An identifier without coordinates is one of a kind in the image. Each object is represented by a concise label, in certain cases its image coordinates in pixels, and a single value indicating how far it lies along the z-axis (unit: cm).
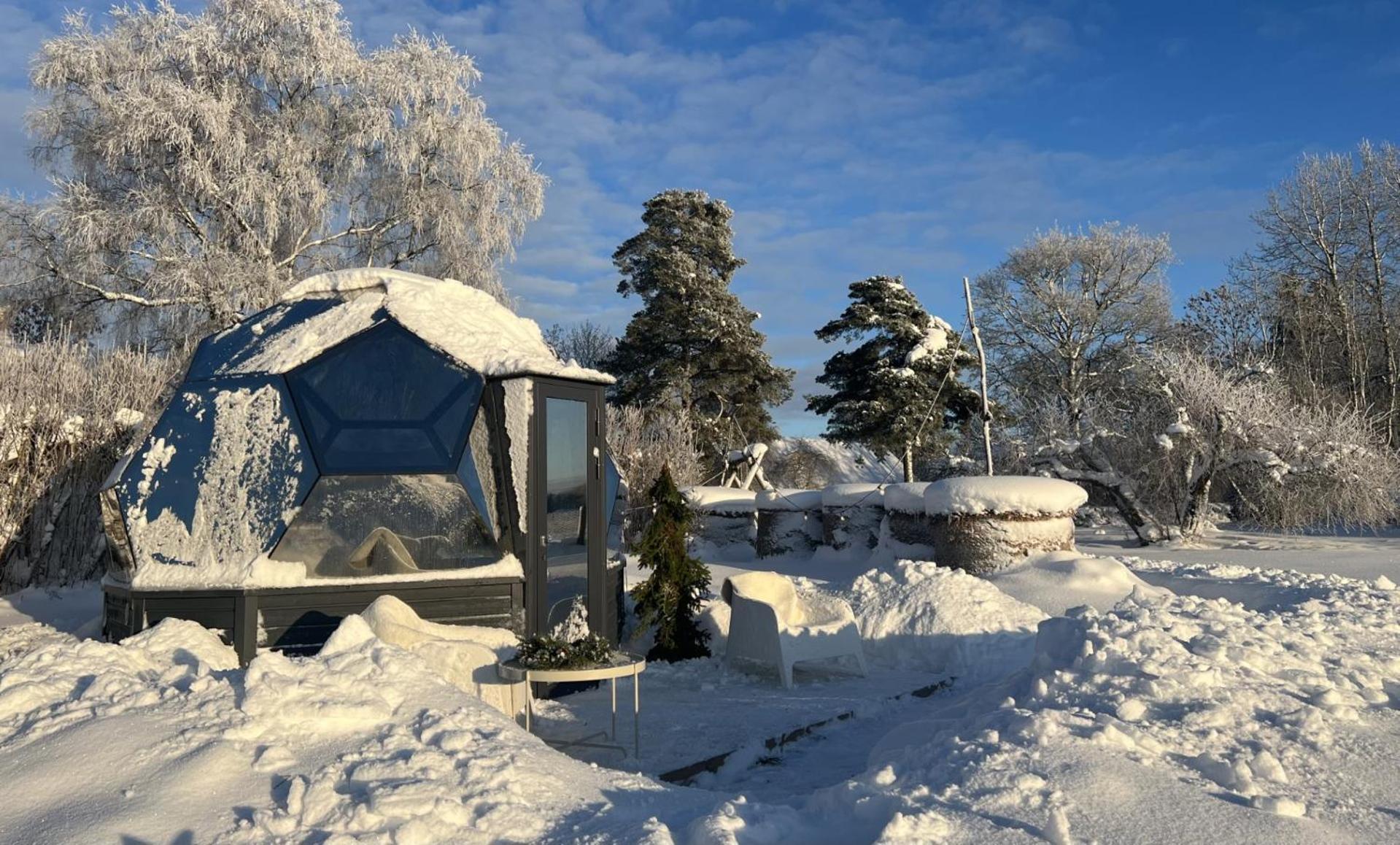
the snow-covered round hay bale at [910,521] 1205
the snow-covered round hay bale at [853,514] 1369
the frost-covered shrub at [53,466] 1077
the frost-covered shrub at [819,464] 2855
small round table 516
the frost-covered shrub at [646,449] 1748
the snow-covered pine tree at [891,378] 2223
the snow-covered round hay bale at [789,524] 1502
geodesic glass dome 649
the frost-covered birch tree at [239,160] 1552
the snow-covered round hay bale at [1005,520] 1095
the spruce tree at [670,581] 776
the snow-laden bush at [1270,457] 1538
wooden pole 1399
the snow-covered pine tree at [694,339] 2523
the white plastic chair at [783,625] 707
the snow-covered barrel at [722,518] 1648
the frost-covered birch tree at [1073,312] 2750
